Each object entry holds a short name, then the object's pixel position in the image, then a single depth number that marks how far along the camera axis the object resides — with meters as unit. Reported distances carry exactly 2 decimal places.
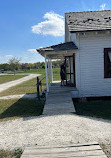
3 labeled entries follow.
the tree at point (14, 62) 45.18
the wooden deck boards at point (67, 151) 3.18
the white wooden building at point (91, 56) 7.68
